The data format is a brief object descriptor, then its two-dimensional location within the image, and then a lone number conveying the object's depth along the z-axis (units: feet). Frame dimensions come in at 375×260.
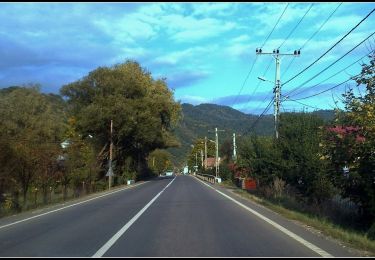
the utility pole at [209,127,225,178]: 266.30
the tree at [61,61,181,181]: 216.95
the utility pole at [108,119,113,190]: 182.51
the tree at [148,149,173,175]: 547.57
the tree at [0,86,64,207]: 94.99
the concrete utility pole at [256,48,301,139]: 116.76
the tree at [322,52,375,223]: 55.16
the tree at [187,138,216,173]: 577.02
